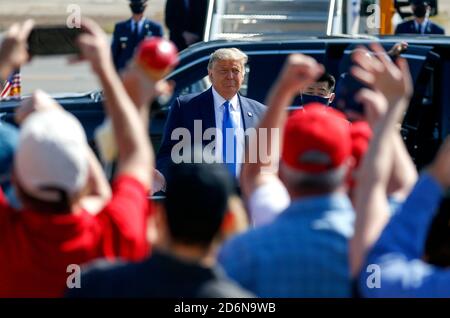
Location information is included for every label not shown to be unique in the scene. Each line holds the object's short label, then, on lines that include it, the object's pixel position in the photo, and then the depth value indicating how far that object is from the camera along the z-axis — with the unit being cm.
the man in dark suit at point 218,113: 1204
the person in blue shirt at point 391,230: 539
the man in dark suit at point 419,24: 2344
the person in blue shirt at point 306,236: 557
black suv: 1372
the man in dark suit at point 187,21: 2454
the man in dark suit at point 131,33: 2320
